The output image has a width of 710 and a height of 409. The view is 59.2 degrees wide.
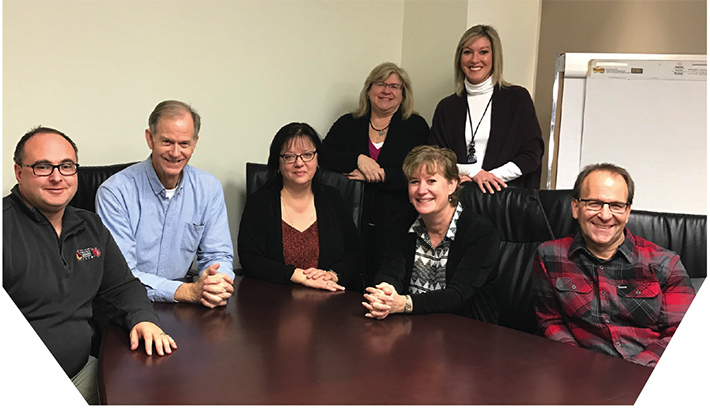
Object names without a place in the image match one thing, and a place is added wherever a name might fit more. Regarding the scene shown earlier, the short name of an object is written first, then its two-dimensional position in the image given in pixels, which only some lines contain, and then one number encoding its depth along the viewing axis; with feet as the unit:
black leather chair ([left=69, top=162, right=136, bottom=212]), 8.92
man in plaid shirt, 6.71
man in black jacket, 6.01
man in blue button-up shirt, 7.98
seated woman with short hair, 7.78
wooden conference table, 4.80
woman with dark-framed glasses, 9.38
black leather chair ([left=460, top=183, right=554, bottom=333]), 8.64
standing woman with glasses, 11.18
